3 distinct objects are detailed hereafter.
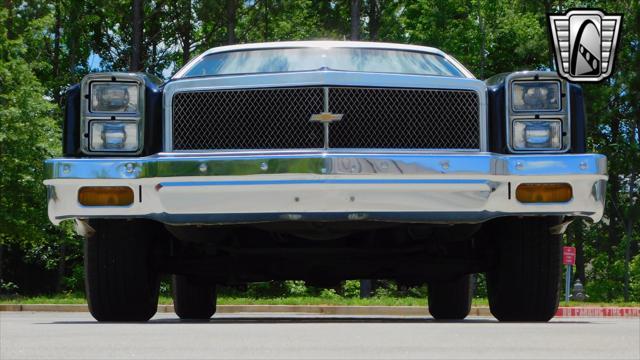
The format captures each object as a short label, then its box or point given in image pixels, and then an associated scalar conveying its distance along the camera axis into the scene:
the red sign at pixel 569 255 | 30.86
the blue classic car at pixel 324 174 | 6.75
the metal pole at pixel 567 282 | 27.91
